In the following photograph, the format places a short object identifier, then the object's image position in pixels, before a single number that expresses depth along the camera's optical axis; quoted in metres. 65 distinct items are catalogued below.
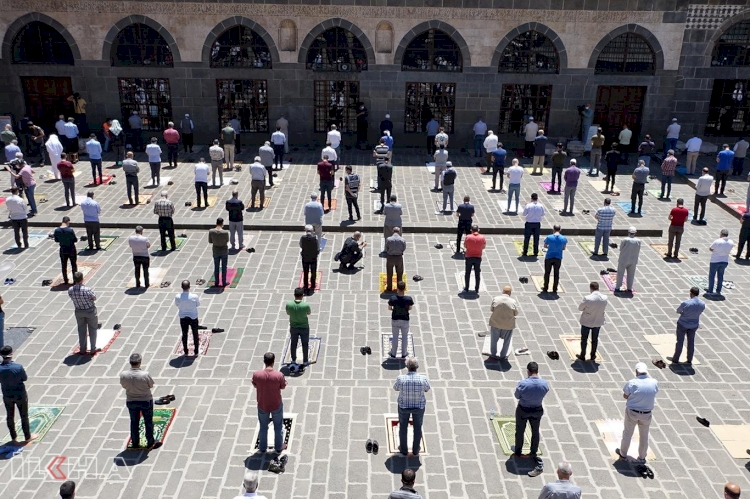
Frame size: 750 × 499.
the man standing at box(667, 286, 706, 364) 12.84
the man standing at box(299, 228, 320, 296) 15.46
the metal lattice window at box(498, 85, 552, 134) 28.55
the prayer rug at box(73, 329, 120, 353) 13.59
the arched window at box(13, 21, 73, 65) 27.31
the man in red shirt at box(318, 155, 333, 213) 20.25
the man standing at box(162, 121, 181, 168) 24.53
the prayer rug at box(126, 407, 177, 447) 11.05
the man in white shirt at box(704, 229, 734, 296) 15.79
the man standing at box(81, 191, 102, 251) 17.23
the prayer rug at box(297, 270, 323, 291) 16.48
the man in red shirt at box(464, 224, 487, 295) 15.30
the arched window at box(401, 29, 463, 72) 27.78
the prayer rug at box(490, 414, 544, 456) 10.98
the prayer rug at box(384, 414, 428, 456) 10.94
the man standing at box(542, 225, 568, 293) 15.63
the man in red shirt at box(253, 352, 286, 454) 10.30
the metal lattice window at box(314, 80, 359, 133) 28.31
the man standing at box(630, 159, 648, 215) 20.70
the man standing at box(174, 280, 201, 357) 12.82
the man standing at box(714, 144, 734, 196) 22.58
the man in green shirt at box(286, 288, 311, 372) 12.53
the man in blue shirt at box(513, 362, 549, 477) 10.30
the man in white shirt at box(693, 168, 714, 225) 20.08
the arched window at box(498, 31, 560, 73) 27.84
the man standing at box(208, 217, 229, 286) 15.49
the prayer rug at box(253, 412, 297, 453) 10.97
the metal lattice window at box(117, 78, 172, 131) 27.97
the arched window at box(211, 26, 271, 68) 27.45
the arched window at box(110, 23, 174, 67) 27.31
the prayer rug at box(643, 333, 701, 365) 13.77
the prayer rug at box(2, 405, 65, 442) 11.07
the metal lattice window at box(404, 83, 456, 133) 28.50
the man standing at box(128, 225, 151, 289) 15.48
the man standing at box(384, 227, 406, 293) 15.45
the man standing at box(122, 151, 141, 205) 20.25
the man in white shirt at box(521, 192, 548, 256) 17.55
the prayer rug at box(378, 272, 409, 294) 16.36
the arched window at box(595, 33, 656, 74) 28.00
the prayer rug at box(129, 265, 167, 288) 16.36
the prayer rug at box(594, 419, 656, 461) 10.93
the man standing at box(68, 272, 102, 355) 12.66
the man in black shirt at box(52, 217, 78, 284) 15.63
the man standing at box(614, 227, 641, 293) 15.71
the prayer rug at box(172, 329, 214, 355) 13.59
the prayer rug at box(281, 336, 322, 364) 13.40
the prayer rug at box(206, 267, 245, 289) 16.48
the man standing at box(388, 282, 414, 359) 12.84
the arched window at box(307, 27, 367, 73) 27.61
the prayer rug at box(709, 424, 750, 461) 11.07
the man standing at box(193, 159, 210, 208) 20.36
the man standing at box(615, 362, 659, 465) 10.40
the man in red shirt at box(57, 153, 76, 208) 20.03
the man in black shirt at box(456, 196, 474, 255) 17.58
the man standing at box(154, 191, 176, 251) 17.39
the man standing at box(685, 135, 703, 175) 24.97
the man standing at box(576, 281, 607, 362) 12.91
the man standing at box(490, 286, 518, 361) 12.85
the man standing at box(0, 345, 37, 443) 10.46
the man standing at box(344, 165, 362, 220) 19.28
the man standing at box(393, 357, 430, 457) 10.32
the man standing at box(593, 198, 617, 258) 17.69
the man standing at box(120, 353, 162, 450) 10.39
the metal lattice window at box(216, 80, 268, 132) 28.16
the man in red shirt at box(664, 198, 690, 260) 17.80
